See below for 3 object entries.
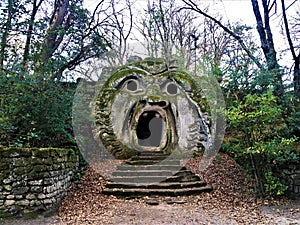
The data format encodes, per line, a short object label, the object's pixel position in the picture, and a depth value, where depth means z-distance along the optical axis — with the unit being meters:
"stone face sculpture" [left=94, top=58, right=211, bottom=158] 9.01
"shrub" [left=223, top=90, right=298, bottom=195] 5.23
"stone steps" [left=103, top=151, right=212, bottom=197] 5.96
